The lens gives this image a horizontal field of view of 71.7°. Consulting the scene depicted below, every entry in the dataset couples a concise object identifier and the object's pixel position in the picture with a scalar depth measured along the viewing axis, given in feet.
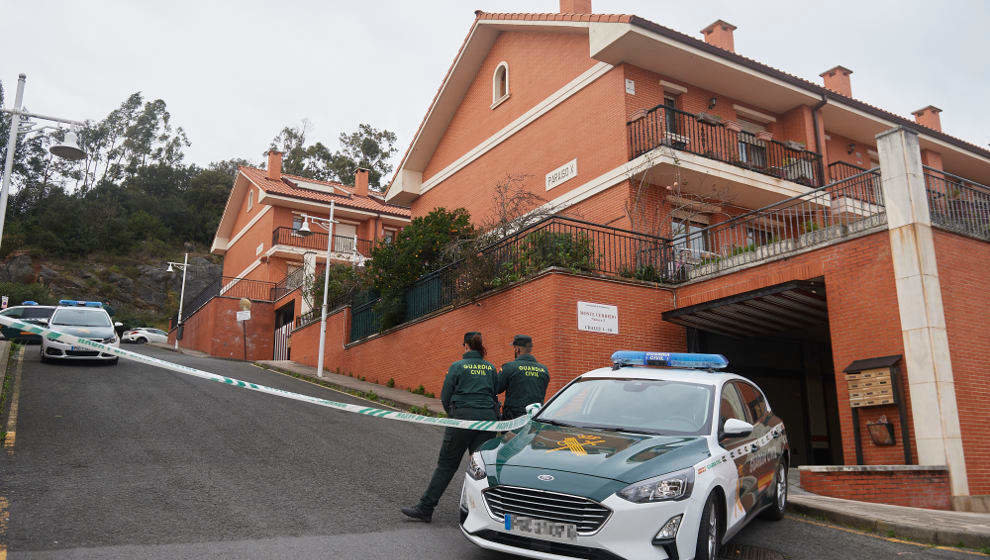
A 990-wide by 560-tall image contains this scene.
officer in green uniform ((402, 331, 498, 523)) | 19.74
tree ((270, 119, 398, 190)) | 185.16
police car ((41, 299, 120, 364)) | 54.24
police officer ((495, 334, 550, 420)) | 23.73
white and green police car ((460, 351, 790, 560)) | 14.33
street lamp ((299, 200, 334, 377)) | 65.00
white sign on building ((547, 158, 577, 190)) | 59.06
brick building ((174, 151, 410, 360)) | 103.65
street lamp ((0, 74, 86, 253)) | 38.86
